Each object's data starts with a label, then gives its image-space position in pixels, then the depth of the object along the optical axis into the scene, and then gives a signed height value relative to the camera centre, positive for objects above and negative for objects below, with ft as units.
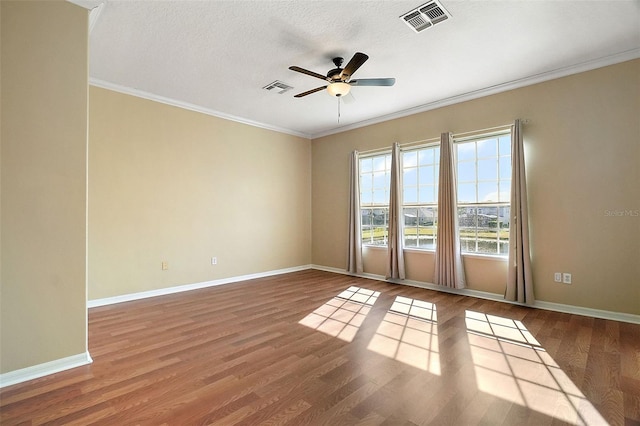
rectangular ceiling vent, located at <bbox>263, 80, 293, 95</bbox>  13.76 +6.04
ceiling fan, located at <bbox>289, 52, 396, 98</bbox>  10.75 +4.91
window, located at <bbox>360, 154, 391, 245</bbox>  19.38 +1.22
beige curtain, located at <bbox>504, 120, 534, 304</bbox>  13.19 -0.87
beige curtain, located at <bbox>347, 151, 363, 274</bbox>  19.81 -0.28
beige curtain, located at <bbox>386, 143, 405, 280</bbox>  17.61 -0.40
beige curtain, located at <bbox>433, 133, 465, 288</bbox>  15.37 -0.63
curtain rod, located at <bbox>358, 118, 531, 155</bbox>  14.14 +4.11
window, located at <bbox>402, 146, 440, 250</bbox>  17.03 +1.16
